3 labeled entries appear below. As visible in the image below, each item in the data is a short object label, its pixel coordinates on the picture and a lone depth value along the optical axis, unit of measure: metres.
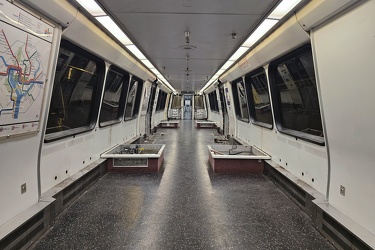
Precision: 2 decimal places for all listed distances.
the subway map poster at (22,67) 1.86
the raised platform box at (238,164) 4.90
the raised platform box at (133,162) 4.88
